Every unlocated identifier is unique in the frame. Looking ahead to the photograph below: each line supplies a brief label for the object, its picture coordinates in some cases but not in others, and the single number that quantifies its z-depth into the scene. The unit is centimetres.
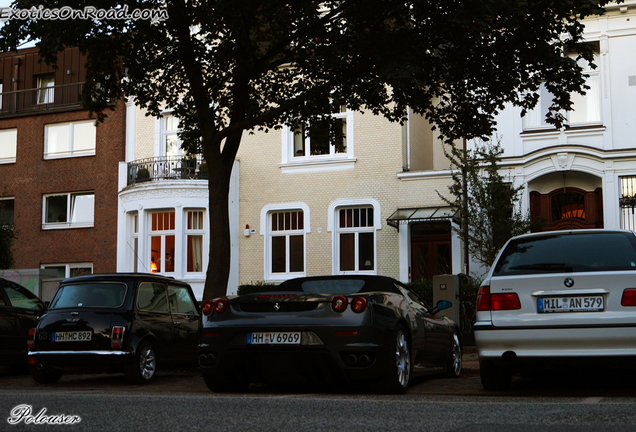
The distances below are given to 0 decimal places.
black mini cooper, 1030
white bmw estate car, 706
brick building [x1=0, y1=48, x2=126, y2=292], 3017
